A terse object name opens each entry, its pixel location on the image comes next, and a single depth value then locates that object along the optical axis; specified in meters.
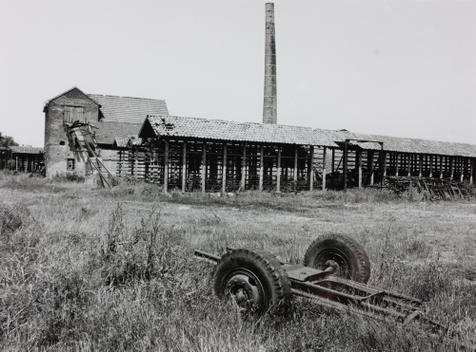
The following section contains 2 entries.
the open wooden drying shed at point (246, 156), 22.62
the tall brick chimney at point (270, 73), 29.61
